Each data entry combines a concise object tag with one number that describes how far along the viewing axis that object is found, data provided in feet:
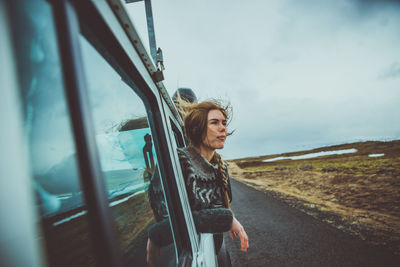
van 0.98
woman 4.17
